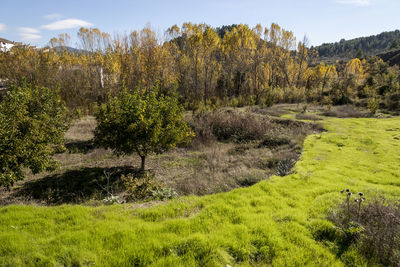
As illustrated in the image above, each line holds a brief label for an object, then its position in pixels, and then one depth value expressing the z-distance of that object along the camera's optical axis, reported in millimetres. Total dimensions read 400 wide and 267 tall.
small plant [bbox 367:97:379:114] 20250
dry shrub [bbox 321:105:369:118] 20062
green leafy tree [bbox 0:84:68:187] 6855
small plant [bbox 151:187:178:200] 5932
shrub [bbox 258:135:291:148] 13594
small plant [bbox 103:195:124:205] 5872
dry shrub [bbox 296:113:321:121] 18219
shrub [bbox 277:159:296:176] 7520
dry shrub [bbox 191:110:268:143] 17031
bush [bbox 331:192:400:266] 3432
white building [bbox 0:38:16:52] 65875
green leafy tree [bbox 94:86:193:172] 10086
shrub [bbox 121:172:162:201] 6590
